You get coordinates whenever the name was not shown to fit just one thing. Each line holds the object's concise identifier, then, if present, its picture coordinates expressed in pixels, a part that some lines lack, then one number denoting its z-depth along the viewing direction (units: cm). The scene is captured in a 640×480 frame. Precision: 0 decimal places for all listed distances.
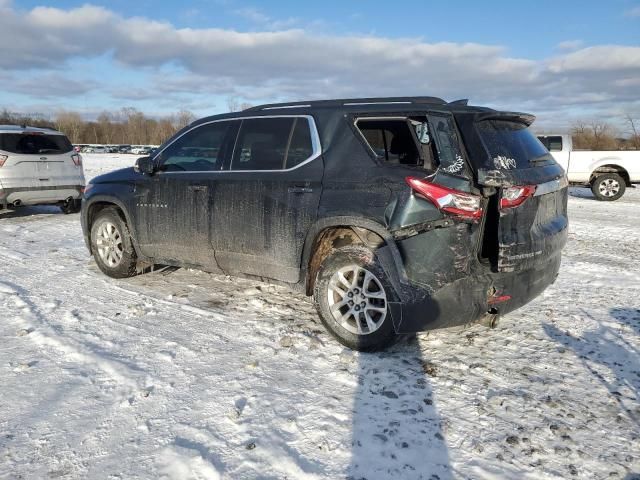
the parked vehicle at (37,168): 880
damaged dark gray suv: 334
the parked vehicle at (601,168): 1364
